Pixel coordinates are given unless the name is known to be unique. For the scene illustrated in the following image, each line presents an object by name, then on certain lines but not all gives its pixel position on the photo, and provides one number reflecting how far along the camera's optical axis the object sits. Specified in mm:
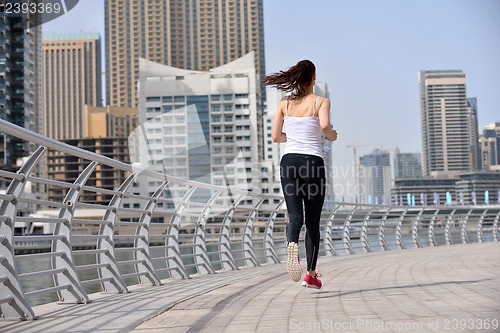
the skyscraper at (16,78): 113062
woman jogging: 5902
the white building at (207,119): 149000
